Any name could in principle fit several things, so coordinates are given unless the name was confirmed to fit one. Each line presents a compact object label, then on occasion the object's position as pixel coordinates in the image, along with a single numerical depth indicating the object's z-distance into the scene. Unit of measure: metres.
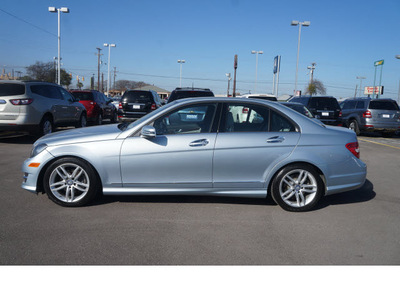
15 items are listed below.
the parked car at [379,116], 15.34
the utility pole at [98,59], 61.03
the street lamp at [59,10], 28.72
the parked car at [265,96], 14.49
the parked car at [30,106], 9.61
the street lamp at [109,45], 46.95
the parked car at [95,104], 16.03
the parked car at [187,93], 11.02
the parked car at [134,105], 14.71
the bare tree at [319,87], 80.21
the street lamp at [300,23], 32.69
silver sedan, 4.71
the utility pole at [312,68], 52.84
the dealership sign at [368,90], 68.38
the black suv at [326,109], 15.85
